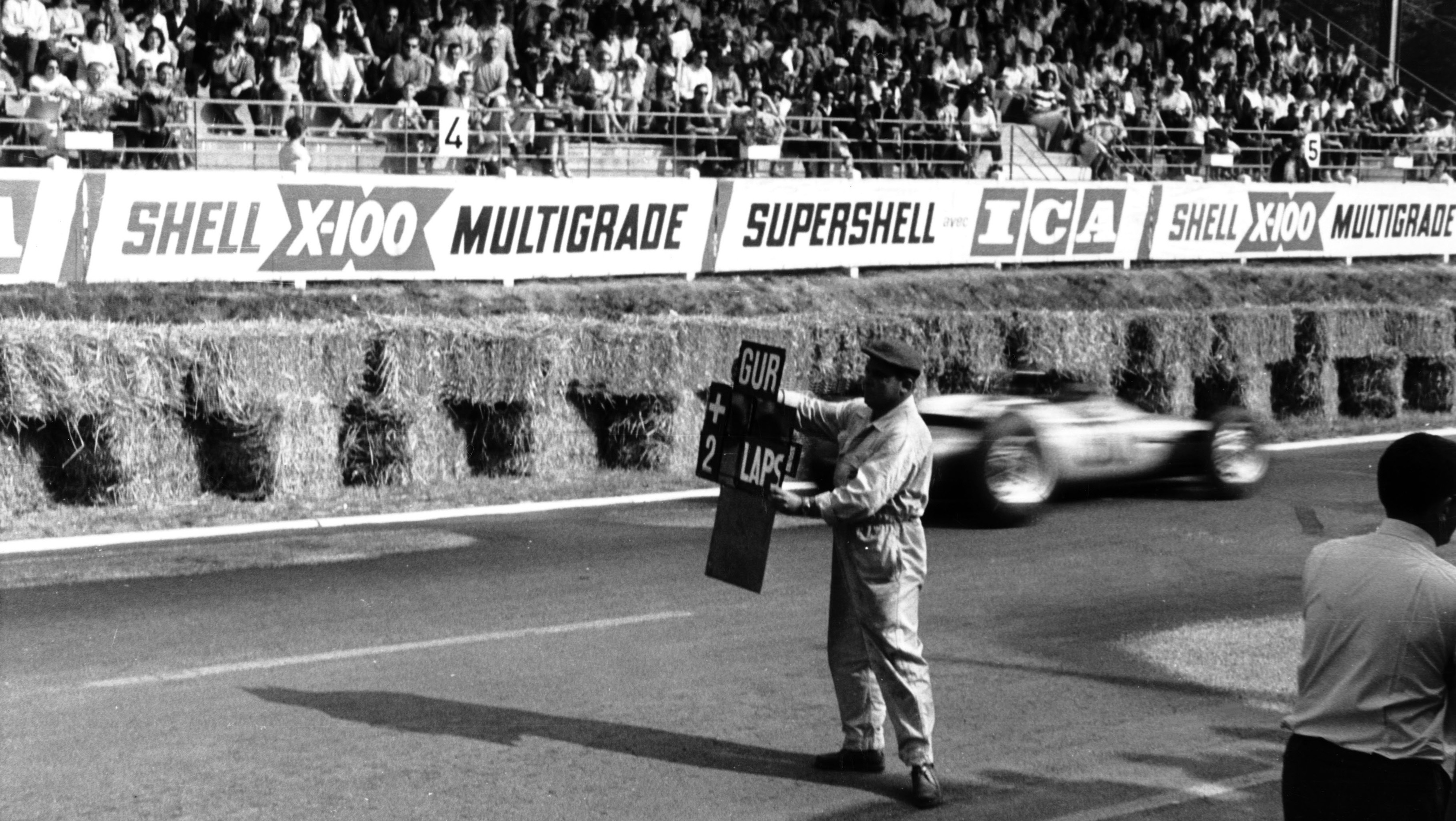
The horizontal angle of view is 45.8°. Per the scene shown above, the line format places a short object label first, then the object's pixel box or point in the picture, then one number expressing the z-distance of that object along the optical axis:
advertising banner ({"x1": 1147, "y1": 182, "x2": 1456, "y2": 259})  28.94
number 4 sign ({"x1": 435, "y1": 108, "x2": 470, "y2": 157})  21.55
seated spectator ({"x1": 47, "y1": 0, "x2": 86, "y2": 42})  20.17
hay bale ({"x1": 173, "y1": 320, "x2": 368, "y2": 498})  13.23
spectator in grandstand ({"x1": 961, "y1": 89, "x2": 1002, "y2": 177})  27.41
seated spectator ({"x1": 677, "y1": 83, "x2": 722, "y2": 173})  24.50
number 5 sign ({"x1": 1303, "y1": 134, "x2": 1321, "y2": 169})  32.66
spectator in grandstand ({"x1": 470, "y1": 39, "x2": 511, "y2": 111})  23.36
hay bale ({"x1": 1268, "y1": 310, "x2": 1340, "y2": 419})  19.89
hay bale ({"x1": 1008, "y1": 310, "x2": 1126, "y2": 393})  18.05
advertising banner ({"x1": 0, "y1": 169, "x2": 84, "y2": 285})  17.53
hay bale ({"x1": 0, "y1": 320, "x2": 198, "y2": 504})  12.52
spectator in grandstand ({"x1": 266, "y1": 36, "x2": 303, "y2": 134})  21.17
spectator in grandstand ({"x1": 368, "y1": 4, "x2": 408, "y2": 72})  22.75
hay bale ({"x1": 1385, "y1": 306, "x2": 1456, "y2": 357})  20.64
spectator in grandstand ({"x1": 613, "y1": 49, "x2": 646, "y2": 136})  24.41
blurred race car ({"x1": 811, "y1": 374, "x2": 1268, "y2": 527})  12.76
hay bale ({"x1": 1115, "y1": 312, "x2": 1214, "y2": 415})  18.73
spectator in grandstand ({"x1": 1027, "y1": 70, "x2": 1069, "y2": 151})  29.47
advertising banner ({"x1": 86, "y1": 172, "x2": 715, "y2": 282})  18.70
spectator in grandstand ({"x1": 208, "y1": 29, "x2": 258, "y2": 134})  20.92
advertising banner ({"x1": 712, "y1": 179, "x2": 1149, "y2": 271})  23.89
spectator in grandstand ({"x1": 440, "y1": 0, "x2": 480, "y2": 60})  23.66
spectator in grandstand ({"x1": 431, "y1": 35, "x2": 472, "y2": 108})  22.31
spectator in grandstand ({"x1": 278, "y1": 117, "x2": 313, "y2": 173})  20.08
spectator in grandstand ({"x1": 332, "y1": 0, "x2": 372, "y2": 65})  22.73
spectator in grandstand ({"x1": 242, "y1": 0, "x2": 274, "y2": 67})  21.50
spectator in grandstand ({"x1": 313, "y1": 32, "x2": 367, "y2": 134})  21.61
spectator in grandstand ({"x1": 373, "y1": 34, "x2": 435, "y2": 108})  22.31
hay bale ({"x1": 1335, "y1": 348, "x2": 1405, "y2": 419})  20.48
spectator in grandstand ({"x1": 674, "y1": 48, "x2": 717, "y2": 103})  25.48
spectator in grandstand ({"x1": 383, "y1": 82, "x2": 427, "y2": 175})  21.78
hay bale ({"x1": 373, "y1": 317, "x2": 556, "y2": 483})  14.12
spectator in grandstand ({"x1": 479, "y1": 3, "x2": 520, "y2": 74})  23.45
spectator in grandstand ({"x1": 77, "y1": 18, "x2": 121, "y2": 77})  19.66
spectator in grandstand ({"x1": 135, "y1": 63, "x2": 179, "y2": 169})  19.33
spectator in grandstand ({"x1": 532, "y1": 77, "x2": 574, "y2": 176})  22.56
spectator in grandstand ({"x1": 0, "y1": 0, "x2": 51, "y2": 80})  19.61
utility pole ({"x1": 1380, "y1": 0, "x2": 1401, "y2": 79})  39.66
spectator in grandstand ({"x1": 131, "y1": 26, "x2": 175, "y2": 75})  20.38
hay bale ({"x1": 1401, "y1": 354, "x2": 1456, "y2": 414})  21.08
